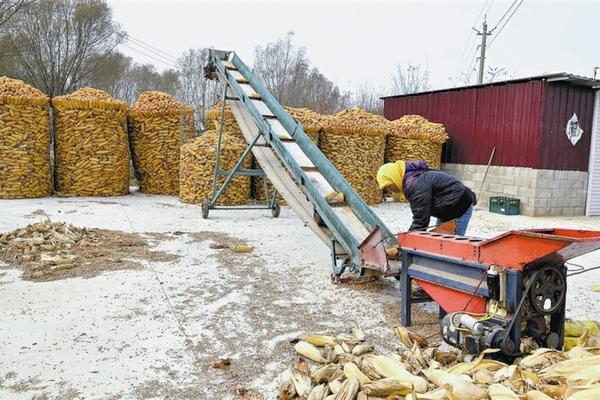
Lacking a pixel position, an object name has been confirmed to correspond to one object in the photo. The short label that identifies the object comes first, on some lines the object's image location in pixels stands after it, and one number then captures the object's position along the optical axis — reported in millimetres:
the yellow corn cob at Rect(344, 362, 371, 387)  2784
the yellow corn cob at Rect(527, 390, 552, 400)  2290
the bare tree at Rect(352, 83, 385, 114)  29641
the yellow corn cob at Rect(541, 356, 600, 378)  2533
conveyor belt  5031
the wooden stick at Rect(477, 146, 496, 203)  12859
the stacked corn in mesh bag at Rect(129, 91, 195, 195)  11695
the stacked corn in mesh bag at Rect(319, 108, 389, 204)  11773
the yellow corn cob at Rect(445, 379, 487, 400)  2375
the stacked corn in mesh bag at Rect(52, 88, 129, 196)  10656
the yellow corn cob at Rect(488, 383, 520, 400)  2311
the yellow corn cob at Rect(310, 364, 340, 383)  2945
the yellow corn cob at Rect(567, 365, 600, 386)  2318
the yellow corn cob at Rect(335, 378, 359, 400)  2584
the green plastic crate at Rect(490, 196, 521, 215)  11930
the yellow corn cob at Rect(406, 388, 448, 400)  2416
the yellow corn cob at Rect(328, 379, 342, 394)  2744
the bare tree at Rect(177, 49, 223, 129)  23859
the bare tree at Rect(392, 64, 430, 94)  29631
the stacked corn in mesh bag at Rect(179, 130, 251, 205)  10242
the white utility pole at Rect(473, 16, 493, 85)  23750
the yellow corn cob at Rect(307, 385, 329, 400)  2715
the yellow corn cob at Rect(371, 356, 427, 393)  2645
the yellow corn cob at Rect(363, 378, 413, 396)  2586
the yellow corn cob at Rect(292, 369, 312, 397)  2824
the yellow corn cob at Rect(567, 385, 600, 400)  2119
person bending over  4338
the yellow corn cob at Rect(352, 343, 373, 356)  3367
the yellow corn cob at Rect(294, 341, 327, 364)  3339
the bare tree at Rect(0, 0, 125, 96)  20766
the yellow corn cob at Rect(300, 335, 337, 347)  3535
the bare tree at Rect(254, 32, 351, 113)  24547
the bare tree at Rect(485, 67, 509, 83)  27016
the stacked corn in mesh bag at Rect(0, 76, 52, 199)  9859
